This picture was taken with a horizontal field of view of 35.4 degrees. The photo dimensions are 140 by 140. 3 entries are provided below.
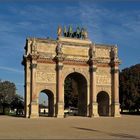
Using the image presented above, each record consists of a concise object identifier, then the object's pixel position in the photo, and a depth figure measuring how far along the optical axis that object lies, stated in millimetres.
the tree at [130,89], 42110
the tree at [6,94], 44282
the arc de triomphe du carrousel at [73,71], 30949
